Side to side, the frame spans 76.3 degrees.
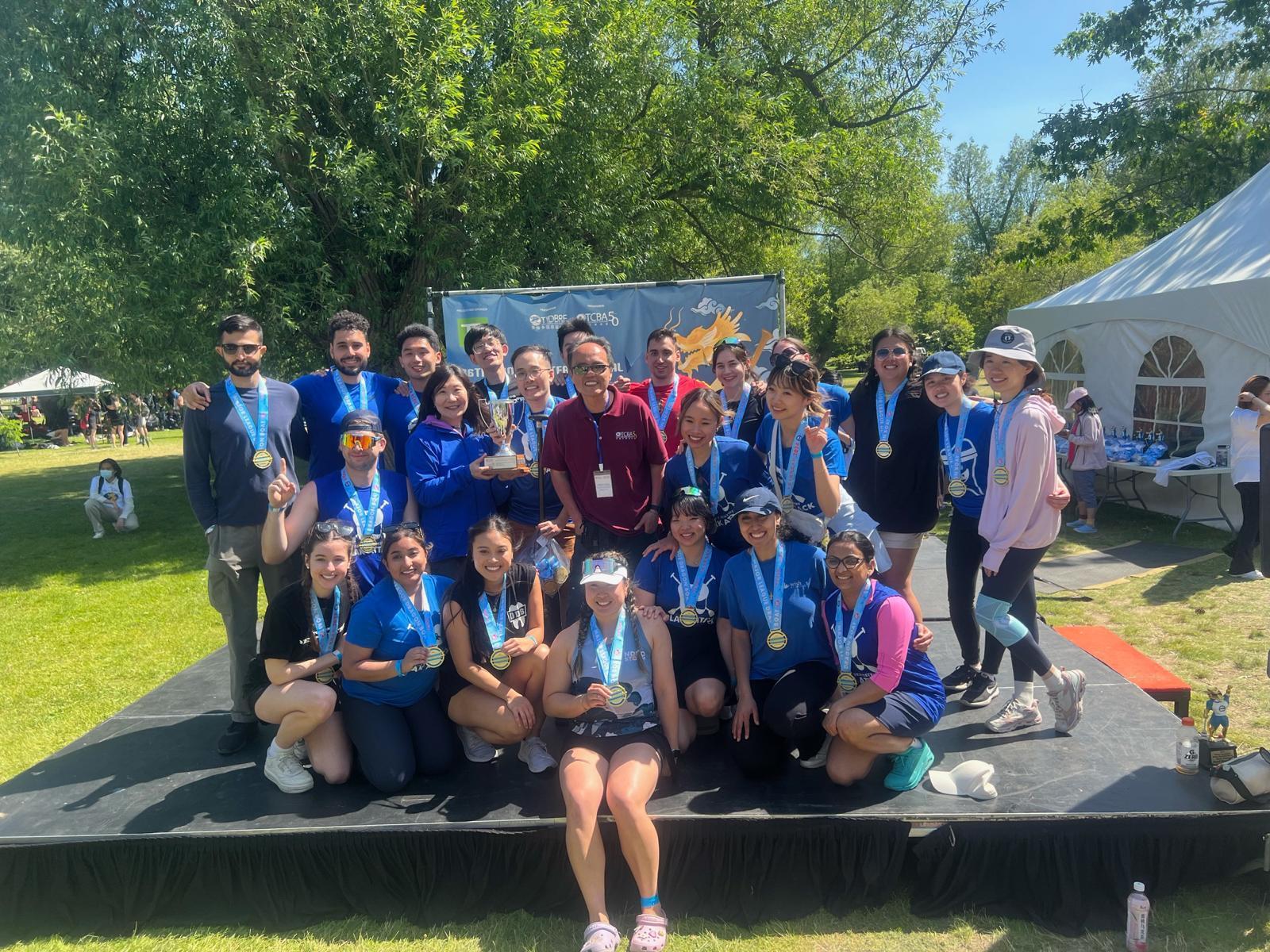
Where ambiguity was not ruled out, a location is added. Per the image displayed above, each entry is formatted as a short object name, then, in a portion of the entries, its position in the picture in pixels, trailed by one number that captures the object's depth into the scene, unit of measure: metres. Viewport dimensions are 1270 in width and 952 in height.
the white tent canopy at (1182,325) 8.15
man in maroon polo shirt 3.92
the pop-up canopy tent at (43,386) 27.00
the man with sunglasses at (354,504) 3.65
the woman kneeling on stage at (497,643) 3.51
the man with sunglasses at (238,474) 3.87
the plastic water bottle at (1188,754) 3.28
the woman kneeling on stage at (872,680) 3.24
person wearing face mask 12.02
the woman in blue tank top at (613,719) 2.94
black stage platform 3.07
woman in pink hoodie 3.45
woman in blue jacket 3.89
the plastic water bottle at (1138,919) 2.80
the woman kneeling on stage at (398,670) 3.46
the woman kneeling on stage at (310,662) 3.49
